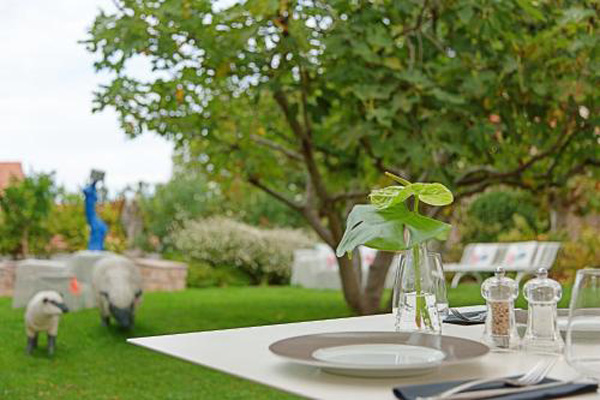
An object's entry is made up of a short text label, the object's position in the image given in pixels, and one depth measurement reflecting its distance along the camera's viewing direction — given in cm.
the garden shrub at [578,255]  998
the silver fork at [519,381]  95
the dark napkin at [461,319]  160
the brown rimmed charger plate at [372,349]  104
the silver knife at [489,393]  94
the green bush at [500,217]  1250
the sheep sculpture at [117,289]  609
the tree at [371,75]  475
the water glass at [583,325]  102
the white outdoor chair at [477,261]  1034
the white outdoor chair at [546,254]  989
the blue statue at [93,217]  805
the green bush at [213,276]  1163
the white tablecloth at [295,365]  102
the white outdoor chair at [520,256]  992
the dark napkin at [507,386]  95
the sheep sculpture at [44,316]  542
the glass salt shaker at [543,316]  126
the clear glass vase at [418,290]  140
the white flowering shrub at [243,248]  1231
